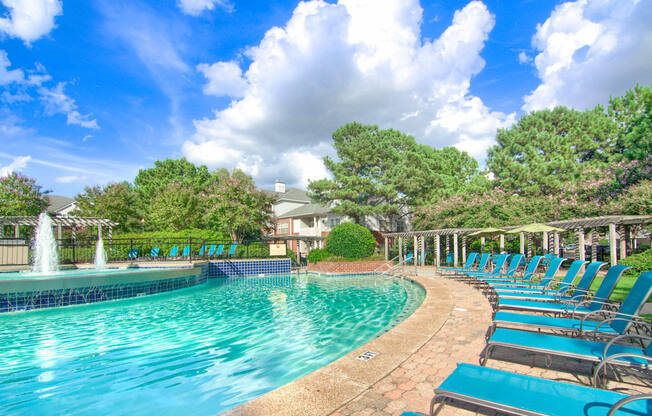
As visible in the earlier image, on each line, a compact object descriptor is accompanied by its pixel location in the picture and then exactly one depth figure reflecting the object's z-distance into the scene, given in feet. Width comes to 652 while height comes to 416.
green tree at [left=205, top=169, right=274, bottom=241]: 83.87
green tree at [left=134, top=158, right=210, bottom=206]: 127.85
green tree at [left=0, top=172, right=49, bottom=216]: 84.43
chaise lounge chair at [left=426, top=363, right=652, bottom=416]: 6.32
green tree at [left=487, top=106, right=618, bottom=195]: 75.87
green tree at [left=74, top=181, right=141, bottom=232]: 93.04
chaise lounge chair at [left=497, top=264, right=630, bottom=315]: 14.60
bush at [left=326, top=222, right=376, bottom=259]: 71.15
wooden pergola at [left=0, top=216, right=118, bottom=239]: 60.29
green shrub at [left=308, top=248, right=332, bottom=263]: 73.15
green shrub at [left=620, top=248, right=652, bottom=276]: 35.60
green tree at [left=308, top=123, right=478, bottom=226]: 92.22
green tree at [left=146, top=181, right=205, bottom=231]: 88.74
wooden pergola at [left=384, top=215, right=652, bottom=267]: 40.96
